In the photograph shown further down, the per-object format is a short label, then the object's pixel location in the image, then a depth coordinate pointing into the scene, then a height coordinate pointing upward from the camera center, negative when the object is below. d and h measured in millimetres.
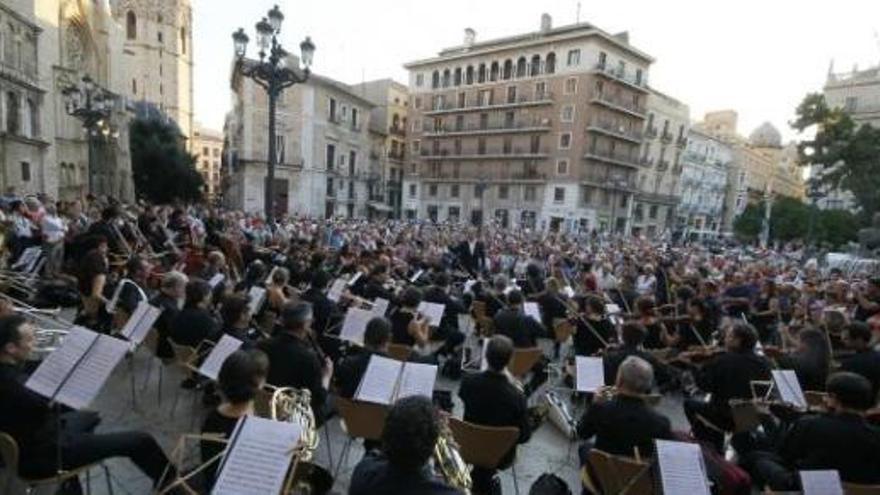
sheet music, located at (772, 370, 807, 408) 4656 -1425
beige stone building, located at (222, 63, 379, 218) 44188 +3600
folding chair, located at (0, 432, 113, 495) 3064 -1835
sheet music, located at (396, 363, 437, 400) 4078 -1387
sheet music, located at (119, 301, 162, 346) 5273 -1456
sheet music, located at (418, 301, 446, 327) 6902 -1450
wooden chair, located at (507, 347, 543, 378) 6211 -1798
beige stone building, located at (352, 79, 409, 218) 60656 +7506
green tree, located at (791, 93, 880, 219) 29328 +4382
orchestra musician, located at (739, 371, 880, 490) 3482 -1391
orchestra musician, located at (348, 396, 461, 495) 2334 -1113
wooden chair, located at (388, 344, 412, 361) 5824 -1691
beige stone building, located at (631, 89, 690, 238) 56812 +5348
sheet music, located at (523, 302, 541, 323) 7727 -1506
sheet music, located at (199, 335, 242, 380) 4512 -1465
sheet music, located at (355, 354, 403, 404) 4062 -1419
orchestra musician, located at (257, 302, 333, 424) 4527 -1433
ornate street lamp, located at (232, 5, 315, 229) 11734 +2817
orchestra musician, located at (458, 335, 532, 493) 4133 -1518
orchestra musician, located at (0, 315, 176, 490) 3266 -1690
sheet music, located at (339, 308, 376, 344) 6039 -1502
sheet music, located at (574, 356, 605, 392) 5043 -1550
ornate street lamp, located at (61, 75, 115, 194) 21547 +2808
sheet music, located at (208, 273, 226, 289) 7652 -1422
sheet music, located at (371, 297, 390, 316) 6780 -1424
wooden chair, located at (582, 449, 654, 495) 3340 -1646
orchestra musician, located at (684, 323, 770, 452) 4938 -1445
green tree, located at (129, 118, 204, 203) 43469 +761
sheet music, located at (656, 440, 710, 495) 3029 -1431
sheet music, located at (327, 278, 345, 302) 7805 -1454
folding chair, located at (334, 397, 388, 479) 4078 -1722
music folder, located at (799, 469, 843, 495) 3160 -1501
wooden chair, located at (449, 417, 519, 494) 3748 -1693
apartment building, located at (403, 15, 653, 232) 48500 +7409
